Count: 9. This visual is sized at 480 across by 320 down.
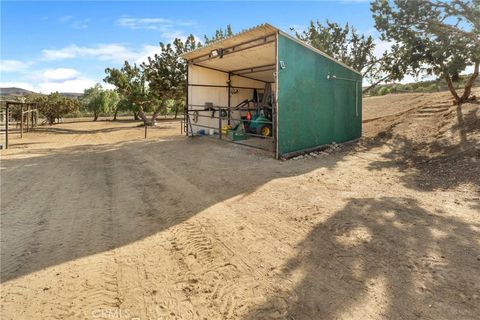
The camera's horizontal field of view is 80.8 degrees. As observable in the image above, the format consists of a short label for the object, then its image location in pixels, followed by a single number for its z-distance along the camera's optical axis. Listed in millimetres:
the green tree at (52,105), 25234
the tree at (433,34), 8891
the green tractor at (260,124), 12266
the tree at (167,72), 21172
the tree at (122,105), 34694
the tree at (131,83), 21438
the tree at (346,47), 17625
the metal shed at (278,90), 8695
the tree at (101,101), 34625
